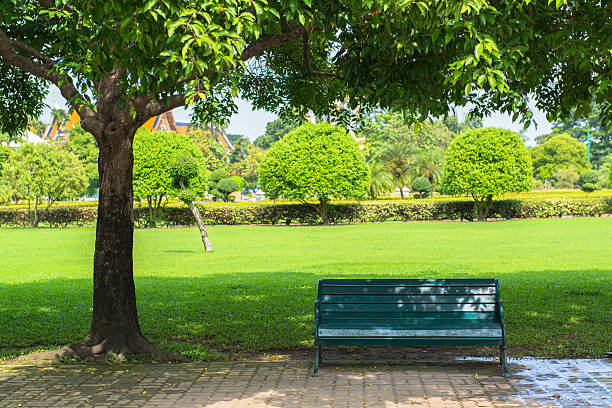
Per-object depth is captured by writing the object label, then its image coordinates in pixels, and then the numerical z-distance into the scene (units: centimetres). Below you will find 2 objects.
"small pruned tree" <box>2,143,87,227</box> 4403
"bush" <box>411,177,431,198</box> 5719
